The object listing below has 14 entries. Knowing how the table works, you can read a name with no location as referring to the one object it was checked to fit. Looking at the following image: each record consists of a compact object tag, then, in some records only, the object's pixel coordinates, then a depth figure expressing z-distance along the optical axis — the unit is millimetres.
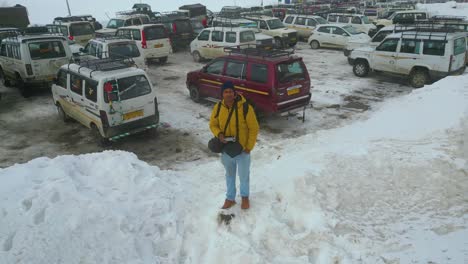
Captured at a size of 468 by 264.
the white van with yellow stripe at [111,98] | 8164
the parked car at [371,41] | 15985
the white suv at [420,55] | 12078
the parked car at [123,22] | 21389
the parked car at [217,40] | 16872
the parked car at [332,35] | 19719
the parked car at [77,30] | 19344
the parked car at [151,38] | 17000
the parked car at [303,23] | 23641
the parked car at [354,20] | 22134
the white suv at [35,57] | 12258
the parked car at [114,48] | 13195
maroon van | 9148
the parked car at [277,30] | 21000
